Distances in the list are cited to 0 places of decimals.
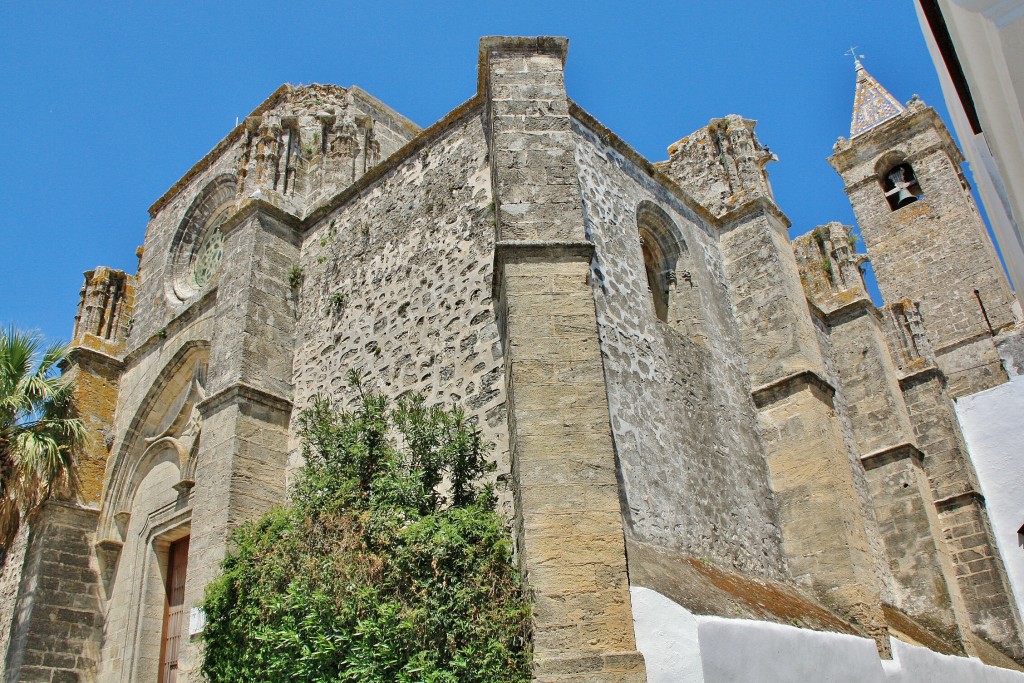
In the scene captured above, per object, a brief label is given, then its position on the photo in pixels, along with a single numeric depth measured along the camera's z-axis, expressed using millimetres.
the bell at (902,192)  27797
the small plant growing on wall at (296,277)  11703
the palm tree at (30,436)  11719
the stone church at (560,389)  6797
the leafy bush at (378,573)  6426
